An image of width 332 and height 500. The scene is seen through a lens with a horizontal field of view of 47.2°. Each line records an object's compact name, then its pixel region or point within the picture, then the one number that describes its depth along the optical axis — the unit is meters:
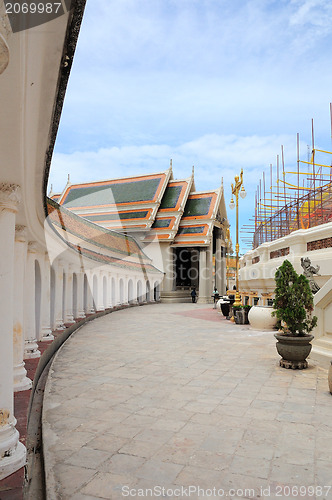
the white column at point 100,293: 17.62
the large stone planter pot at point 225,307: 17.48
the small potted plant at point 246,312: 14.77
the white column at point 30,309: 7.45
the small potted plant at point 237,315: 14.91
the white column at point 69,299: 12.43
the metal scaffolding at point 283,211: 18.16
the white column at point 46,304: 9.03
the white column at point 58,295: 10.90
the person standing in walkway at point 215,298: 30.23
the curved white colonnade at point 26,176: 2.11
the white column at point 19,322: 5.56
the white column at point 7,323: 3.50
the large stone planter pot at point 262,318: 12.43
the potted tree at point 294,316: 7.07
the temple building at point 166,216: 32.41
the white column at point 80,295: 14.16
